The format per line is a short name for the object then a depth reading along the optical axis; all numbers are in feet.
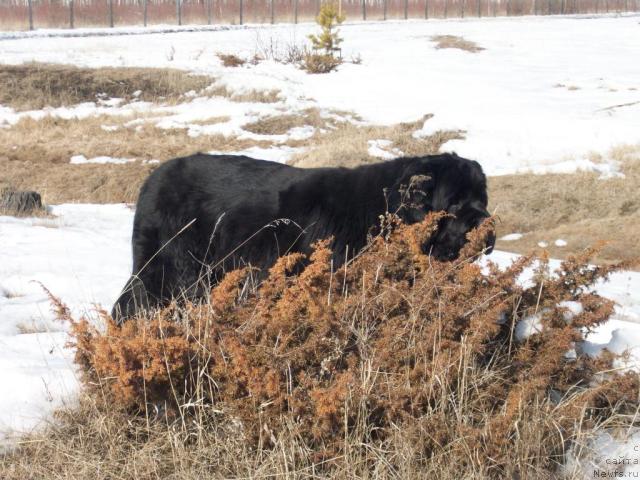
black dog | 15.58
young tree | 91.60
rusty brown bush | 11.44
